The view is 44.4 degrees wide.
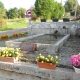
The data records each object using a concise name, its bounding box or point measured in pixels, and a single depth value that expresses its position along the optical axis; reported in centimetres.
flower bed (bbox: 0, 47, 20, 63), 280
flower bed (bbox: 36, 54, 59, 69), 245
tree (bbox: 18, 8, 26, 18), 3686
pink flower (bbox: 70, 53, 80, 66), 227
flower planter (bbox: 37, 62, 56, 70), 244
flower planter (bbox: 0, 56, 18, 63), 279
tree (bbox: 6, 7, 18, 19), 3496
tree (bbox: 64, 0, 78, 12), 4646
